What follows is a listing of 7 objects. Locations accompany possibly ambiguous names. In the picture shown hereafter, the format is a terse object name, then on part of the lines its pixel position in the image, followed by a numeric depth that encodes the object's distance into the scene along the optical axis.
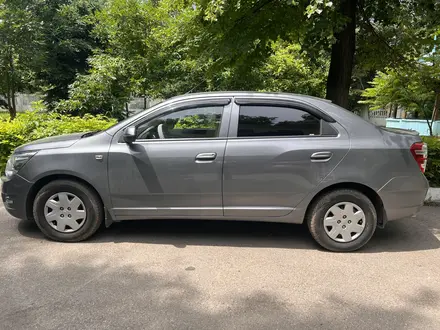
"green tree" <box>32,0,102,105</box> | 12.57
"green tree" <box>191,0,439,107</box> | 5.62
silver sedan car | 3.89
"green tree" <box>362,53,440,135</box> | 9.46
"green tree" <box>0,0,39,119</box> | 10.04
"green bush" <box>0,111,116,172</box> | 6.73
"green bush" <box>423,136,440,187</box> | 6.23
